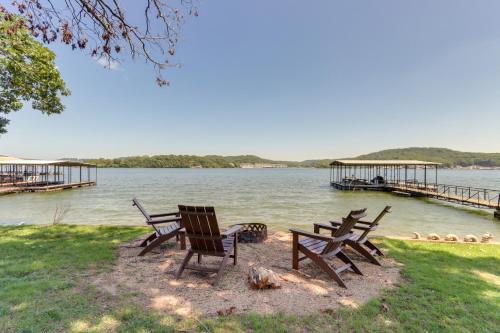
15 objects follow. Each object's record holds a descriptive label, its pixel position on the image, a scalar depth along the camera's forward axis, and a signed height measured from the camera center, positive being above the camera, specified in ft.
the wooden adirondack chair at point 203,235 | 11.76 -3.18
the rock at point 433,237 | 22.04 -5.68
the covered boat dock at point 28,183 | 75.36 -6.20
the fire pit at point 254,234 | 18.78 -4.80
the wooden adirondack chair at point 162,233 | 15.42 -4.03
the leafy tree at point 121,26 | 9.56 +5.39
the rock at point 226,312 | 8.96 -4.92
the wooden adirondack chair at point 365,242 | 14.35 -4.15
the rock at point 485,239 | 21.69 -5.74
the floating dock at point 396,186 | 60.70 -6.16
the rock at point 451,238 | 21.49 -5.73
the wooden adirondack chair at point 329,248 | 11.93 -3.95
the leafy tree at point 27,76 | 20.79 +7.61
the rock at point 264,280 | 11.00 -4.70
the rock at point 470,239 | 21.21 -5.68
